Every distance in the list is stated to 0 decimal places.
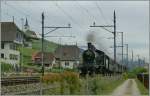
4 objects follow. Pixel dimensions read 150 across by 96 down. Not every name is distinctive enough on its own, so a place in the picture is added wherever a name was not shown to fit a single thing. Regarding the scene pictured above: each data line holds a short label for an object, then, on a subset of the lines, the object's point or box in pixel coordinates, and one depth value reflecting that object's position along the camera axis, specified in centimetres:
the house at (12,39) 6322
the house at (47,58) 7675
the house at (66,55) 7644
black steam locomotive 3610
